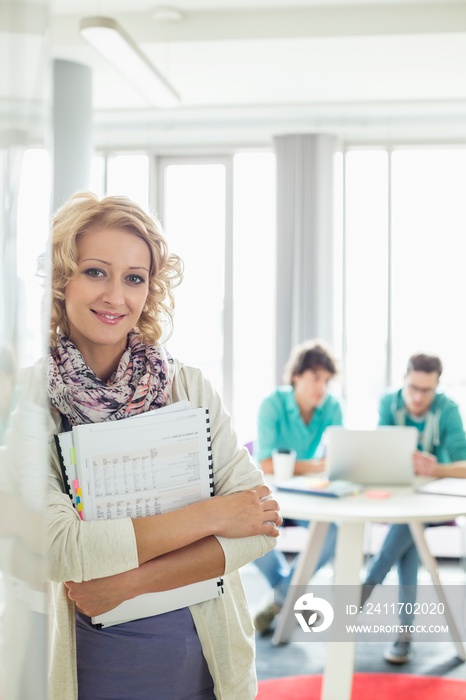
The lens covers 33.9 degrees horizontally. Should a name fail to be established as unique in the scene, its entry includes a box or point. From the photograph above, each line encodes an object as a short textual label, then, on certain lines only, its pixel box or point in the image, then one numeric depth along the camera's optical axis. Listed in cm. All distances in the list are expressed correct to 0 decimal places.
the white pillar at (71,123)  485
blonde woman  126
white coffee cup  334
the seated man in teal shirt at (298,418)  388
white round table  276
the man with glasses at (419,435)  369
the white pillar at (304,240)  592
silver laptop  325
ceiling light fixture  338
